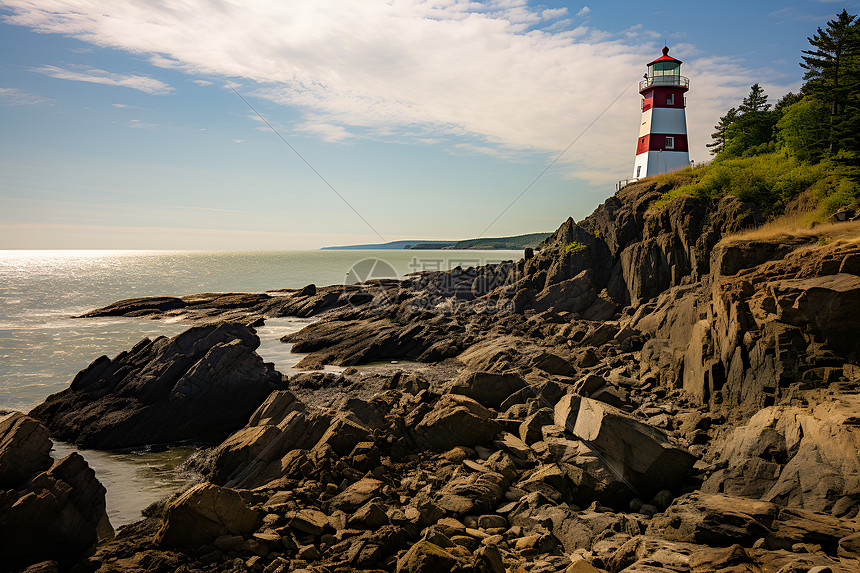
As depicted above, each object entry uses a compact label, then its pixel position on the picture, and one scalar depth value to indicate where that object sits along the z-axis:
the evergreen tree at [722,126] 47.25
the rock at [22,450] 10.35
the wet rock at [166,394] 18.94
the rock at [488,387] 16.86
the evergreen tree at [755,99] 50.46
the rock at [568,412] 12.48
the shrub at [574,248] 35.50
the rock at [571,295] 33.41
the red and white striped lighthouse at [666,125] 42.75
